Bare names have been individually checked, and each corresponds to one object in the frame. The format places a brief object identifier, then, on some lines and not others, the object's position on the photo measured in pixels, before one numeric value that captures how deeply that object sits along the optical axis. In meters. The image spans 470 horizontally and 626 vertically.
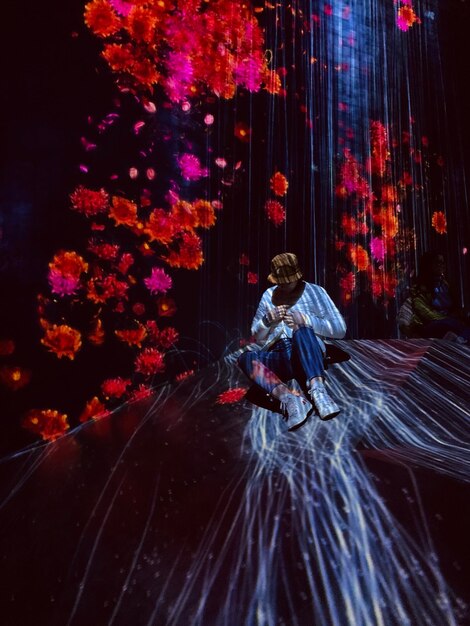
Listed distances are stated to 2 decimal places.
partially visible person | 3.22
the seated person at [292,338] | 1.98
